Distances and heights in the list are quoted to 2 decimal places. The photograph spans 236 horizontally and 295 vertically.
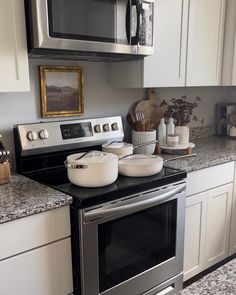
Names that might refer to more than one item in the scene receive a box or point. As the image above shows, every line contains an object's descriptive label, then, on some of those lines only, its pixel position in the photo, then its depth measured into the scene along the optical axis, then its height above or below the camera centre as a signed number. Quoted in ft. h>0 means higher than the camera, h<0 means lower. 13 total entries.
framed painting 6.18 -0.14
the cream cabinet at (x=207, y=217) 6.63 -2.82
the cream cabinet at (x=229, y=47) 7.77 +0.85
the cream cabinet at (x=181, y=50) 6.56 +0.72
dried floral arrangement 7.63 -0.64
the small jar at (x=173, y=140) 7.27 -1.24
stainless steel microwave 4.73 +0.86
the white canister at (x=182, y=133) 7.63 -1.14
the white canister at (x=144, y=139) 6.89 -1.16
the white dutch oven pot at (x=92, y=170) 4.86 -1.28
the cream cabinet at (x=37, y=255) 4.19 -2.28
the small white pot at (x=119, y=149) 6.05 -1.19
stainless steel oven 4.73 -2.07
